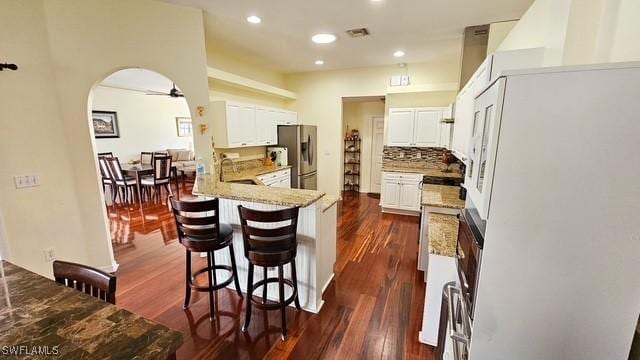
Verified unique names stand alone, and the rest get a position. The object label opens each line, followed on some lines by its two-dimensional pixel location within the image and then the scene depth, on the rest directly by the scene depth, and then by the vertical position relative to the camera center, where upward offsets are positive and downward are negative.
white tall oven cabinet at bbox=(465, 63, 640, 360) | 0.78 -0.24
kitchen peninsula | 2.25 -0.82
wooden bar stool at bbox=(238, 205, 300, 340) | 1.93 -0.82
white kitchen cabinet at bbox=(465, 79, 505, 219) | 0.87 -0.03
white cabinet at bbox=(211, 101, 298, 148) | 4.05 +0.19
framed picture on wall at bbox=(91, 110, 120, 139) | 6.56 +0.28
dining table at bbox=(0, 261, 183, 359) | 0.89 -0.71
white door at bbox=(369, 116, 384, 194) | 6.86 -0.35
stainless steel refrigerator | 5.34 -0.26
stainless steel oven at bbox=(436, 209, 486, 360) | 1.08 -0.77
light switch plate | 2.28 -0.41
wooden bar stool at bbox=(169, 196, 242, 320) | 2.12 -0.82
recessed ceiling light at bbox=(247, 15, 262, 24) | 3.10 +1.39
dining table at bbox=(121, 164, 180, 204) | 5.59 -0.79
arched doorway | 4.63 -0.16
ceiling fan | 7.58 +1.25
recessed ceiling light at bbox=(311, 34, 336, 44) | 3.67 +1.39
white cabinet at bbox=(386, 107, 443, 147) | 4.84 +0.18
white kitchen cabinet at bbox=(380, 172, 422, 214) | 4.93 -1.04
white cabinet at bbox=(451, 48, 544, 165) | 1.70 +0.47
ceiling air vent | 3.47 +1.40
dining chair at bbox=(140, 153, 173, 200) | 5.66 -0.88
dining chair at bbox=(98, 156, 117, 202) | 5.54 -0.85
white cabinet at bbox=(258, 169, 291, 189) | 4.55 -0.78
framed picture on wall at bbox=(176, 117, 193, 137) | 8.80 +0.31
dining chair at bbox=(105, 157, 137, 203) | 5.46 -0.97
